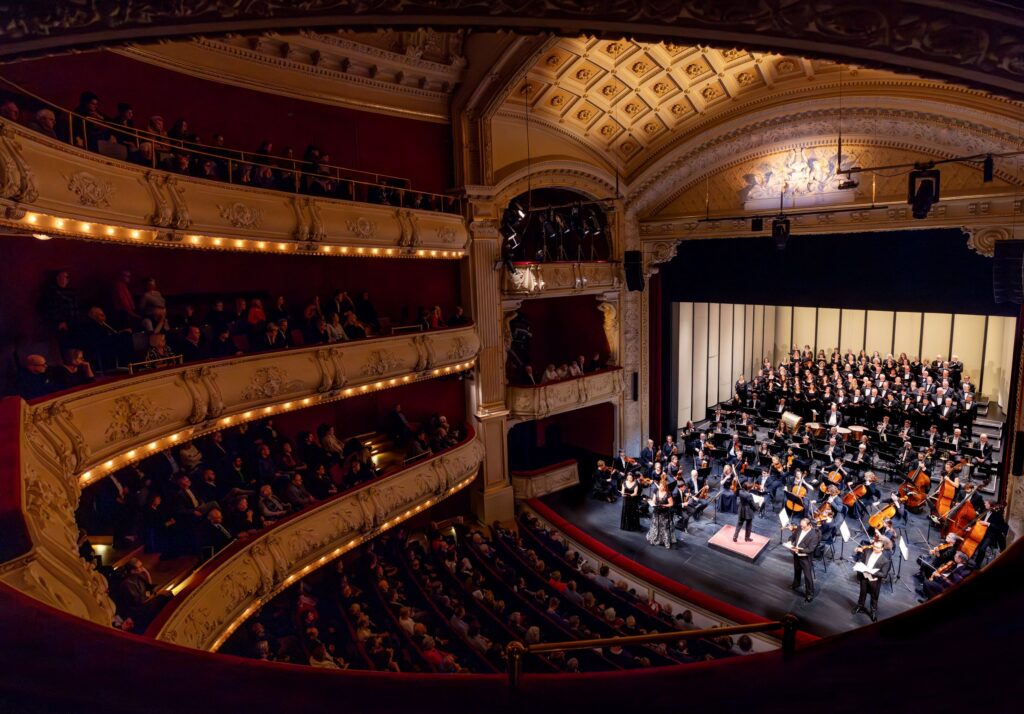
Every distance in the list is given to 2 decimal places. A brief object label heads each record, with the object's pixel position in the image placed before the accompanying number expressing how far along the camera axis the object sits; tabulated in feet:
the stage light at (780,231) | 40.14
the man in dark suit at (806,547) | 33.78
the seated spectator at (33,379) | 19.08
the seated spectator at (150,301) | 25.72
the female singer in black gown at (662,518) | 41.09
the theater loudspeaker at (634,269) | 47.32
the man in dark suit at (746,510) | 39.77
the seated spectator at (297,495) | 29.27
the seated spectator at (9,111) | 18.17
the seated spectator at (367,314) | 36.83
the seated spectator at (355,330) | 34.98
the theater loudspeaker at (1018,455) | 35.05
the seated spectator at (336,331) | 33.01
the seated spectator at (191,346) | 26.16
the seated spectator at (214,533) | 24.53
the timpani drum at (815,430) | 48.55
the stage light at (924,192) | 28.91
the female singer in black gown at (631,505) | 44.50
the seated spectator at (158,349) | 24.34
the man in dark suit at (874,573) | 31.42
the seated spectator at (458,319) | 41.86
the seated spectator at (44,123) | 19.69
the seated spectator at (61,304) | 22.34
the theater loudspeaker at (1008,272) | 31.68
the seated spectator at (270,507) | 27.58
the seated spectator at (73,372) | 20.30
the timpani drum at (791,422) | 50.11
